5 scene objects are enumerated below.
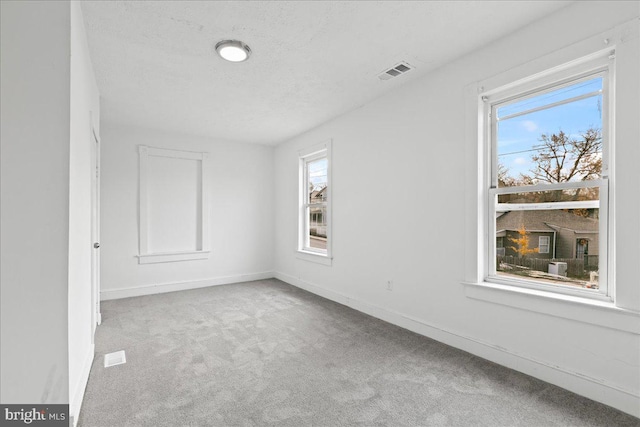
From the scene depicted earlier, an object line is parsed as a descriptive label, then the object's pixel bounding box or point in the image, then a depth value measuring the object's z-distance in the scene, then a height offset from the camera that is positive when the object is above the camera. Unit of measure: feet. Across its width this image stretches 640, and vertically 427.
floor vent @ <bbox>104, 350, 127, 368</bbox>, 8.53 -4.13
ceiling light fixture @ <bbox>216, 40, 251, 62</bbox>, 8.30 +4.49
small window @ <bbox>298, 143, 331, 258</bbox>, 16.27 +0.63
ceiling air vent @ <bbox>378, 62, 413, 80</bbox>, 9.66 +4.59
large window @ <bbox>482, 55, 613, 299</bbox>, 7.04 +0.84
